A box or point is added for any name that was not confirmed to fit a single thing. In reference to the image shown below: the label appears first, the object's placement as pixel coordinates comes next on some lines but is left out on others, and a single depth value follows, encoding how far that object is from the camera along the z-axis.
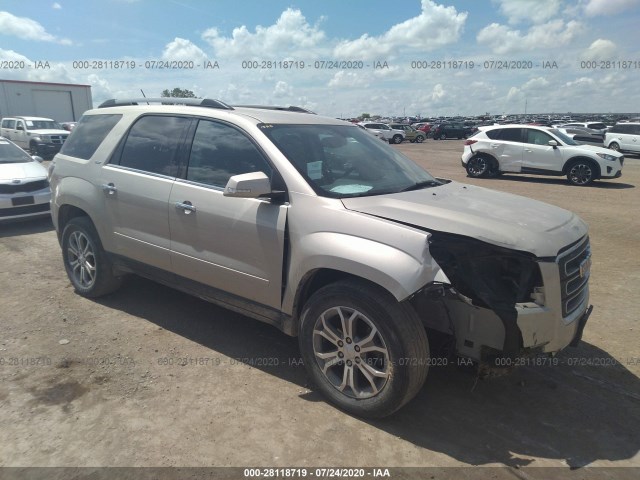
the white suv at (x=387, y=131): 36.42
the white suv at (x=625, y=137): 23.52
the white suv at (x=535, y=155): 13.92
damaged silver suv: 2.75
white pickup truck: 21.31
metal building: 38.84
